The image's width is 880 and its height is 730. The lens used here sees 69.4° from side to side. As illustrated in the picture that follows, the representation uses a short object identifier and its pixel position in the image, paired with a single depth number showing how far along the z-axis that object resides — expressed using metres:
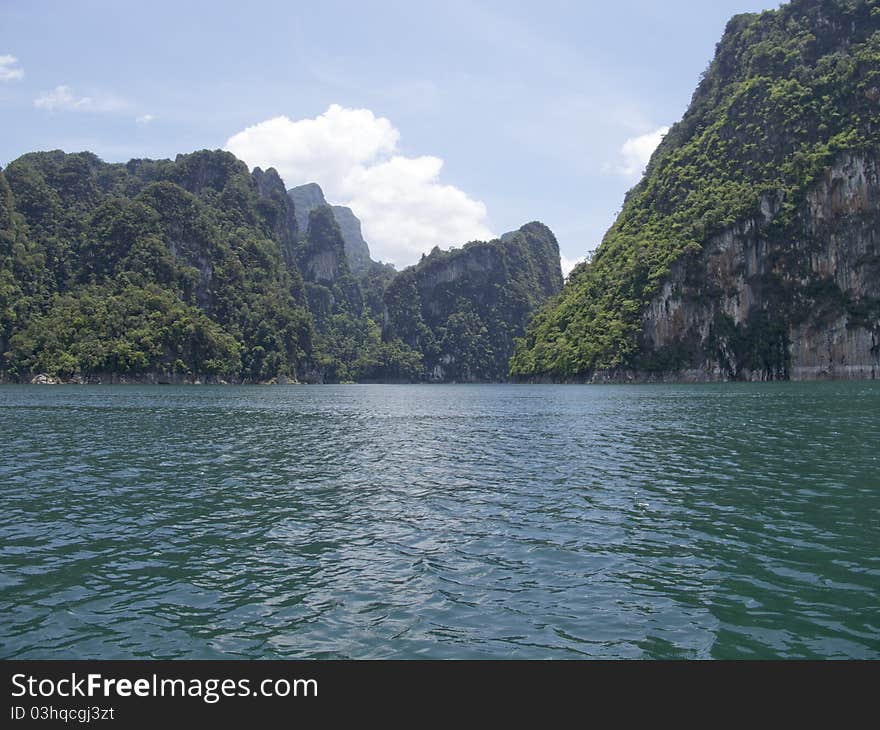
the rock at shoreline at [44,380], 155.00
